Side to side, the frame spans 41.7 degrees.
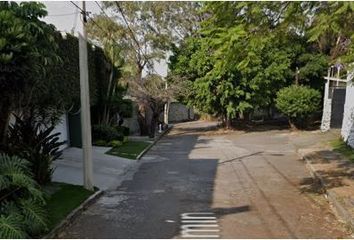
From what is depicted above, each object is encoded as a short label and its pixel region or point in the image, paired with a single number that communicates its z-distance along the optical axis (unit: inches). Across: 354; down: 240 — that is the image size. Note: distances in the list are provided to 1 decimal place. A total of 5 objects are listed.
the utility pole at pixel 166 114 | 1607.3
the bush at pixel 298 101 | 1227.9
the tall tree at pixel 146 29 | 1551.4
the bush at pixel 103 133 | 920.3
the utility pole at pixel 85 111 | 462.6
